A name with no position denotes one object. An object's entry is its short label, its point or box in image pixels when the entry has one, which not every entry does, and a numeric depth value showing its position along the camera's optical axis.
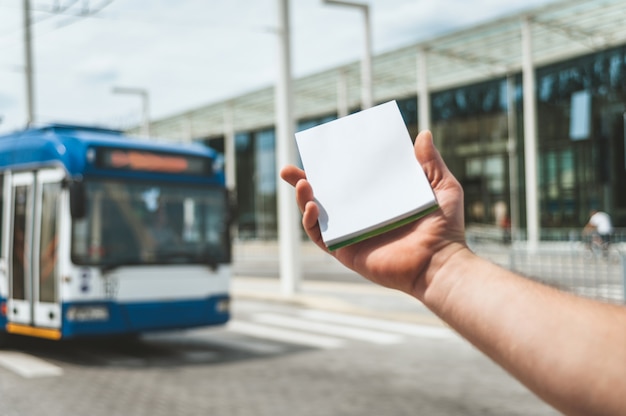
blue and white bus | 9.02
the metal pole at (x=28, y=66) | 17.16
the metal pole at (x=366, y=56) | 18.87
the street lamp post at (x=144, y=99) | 28.94
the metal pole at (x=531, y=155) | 28.16
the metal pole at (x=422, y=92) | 29.19
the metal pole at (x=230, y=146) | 40.62
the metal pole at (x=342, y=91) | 31.42
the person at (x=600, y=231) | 18.38
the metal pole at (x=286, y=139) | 16.38
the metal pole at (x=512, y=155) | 31.58
